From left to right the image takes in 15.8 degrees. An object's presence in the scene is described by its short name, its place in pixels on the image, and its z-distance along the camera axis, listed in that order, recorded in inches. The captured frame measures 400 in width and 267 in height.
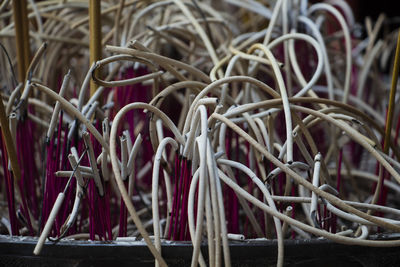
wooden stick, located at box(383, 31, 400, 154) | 25.9
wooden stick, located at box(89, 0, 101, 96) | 27.2
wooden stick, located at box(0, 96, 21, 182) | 25.6
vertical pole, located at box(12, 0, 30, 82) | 28.5
